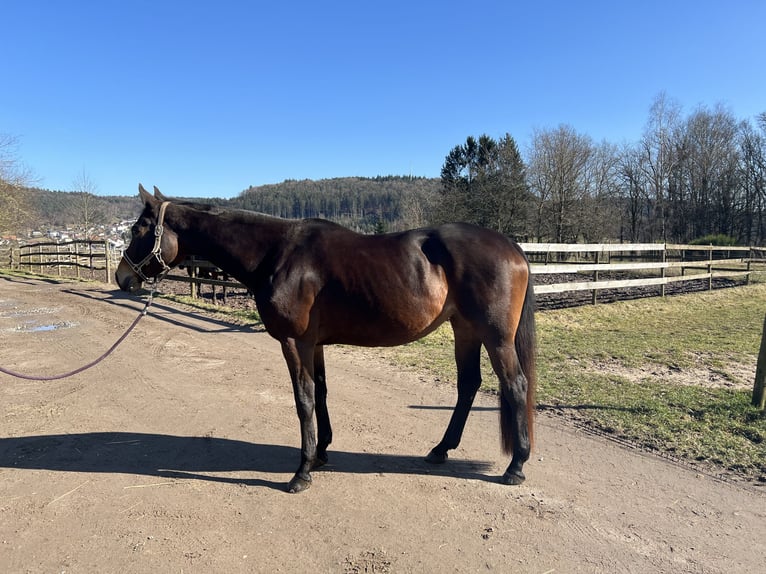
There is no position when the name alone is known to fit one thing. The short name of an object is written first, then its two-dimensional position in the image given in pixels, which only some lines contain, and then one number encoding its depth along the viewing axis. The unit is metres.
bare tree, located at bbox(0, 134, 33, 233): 23.03
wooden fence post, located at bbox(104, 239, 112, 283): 16.27
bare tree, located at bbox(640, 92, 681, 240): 38.28
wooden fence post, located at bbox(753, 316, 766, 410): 4.37
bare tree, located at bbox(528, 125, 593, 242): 31.48
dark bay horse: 3.20
